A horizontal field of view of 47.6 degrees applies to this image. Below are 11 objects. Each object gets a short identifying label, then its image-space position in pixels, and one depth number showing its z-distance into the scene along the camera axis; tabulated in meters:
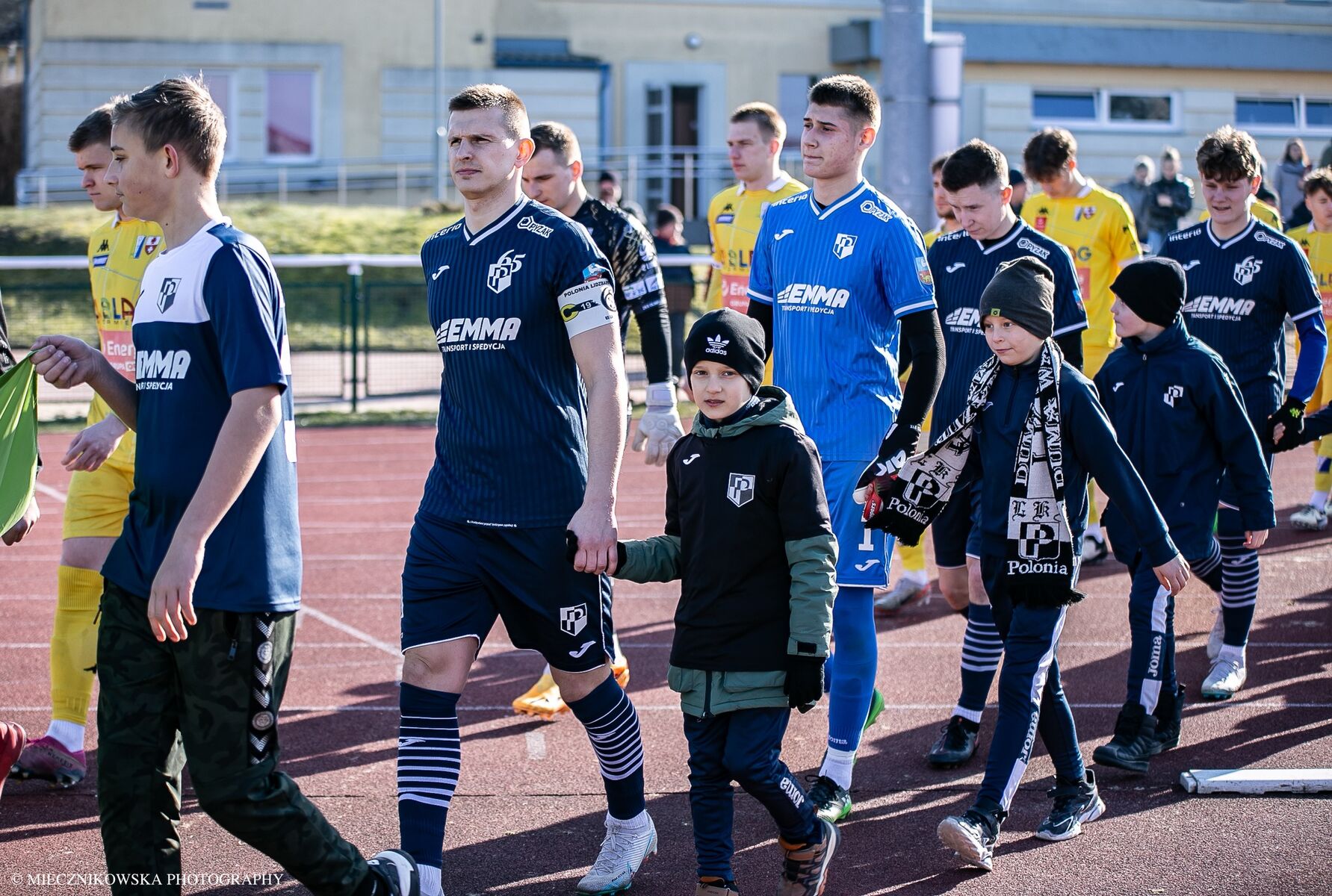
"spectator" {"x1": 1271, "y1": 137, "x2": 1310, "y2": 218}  19.94
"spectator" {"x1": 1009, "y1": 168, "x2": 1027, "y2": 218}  10.46
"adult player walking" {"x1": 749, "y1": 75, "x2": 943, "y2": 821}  5.07
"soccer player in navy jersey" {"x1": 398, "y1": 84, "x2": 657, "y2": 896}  4.27
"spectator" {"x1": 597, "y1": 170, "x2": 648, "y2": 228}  17.00
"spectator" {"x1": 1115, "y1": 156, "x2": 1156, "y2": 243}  21.41
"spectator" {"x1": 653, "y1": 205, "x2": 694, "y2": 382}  16.81
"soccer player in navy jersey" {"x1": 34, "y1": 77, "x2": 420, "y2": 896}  3.62
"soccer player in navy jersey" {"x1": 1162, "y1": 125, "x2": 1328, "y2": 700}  6.95
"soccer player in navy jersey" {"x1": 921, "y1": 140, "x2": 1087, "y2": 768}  6.01
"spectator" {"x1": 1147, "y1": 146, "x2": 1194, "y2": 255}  20.31
